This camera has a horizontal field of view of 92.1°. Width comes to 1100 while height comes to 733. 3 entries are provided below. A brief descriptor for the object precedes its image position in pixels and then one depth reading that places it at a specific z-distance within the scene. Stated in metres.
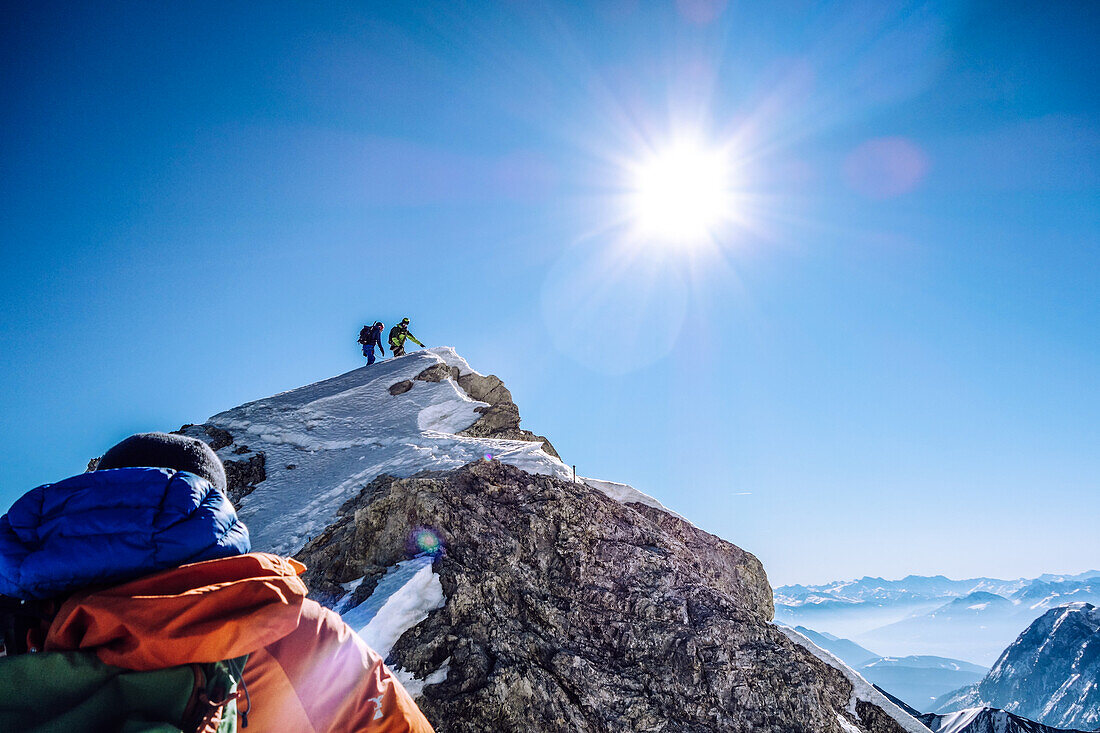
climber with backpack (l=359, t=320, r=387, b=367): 33.84
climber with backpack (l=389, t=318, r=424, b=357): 34.28
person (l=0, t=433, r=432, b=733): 1.87
